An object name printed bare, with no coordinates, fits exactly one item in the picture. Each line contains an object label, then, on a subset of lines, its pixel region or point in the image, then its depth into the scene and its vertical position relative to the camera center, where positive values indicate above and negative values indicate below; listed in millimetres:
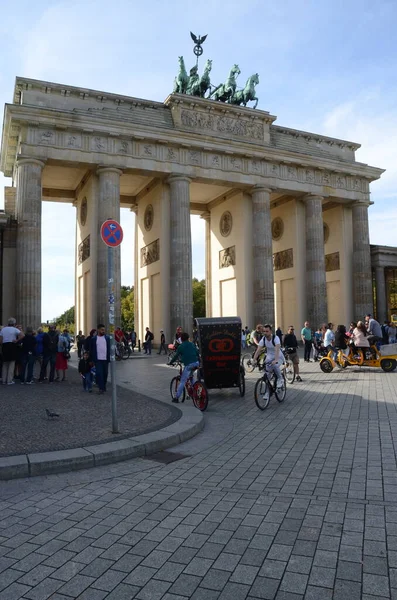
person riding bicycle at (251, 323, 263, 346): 18547 -285
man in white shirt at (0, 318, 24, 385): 13233 -404
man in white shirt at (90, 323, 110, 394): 11664 -581
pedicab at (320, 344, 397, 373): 15852 -1101
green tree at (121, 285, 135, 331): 68375 +2689
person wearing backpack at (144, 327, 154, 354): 28109 -750
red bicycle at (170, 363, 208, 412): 9492 -1278
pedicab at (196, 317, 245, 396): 11250 -547
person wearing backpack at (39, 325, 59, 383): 14180 -465
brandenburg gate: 26484 +9035
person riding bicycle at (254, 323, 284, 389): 9930 -541
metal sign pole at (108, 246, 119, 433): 6977 +16
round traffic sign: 7282 +1529
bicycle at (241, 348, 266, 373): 15855 -1281
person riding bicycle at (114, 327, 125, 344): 24750 -262
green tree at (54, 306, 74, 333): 118644 +3840
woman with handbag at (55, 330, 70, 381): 14148 -622
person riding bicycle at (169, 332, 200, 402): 9773 -569
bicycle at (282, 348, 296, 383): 13758 -1132
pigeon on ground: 7810 -1351
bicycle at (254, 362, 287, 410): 9414 -1256
